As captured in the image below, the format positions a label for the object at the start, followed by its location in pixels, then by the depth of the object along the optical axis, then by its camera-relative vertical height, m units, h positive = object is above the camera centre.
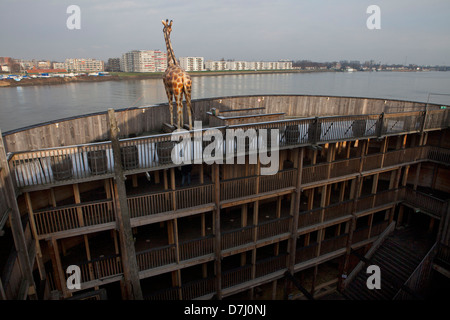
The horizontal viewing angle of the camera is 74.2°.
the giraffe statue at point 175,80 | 13.96 -0.47
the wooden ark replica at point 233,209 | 10.26 -5.75
